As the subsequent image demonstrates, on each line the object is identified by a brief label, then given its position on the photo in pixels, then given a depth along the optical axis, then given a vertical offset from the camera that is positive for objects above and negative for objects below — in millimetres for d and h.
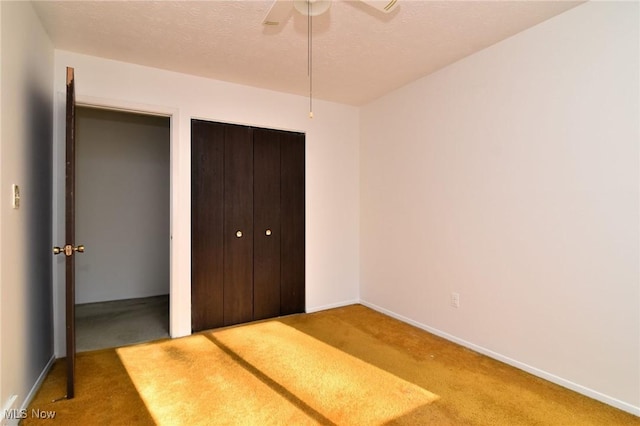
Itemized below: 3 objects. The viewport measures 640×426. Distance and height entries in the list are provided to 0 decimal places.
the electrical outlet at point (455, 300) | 2951 -796
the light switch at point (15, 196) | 1802 +89
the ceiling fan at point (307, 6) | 1683 +1063
